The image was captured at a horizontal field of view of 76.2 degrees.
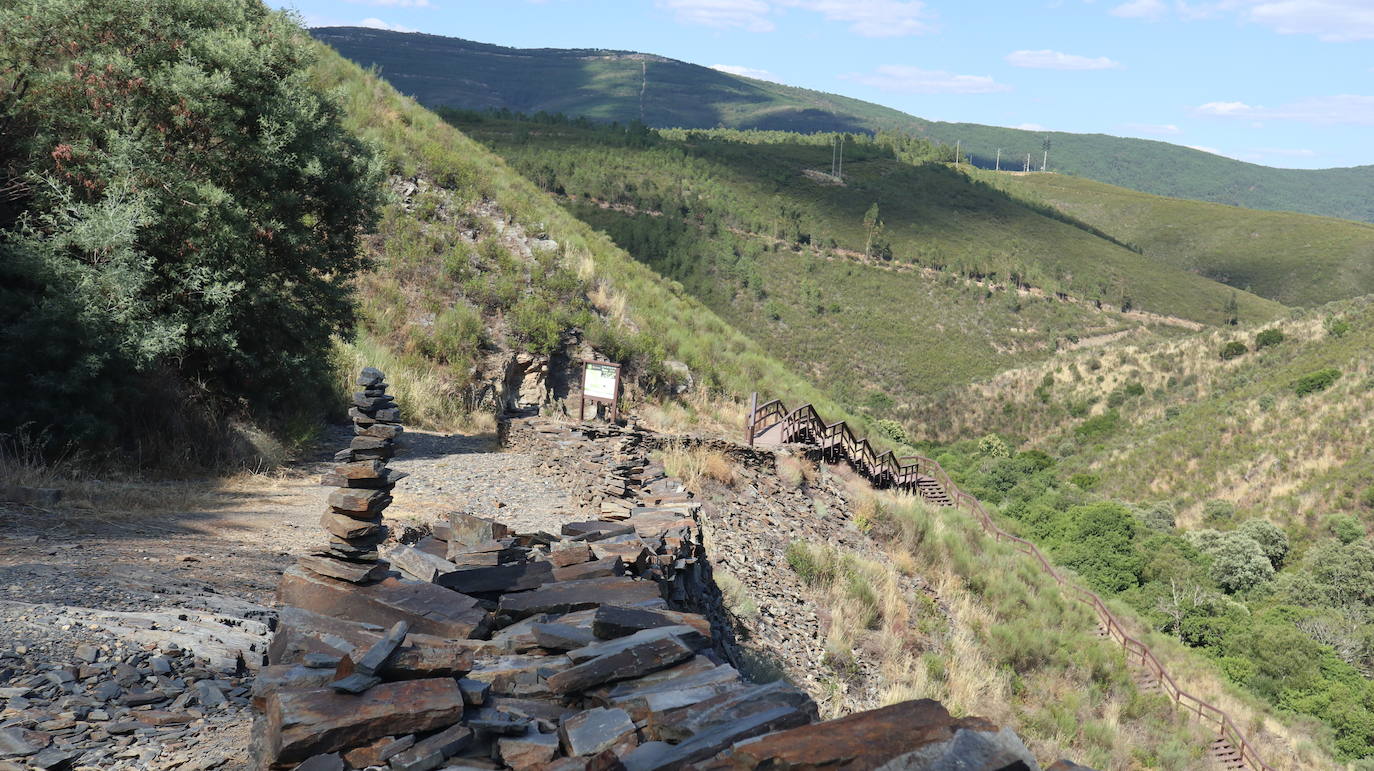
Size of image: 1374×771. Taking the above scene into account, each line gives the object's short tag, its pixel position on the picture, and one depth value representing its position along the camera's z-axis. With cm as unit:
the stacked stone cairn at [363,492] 541
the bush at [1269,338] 5292
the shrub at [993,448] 4806
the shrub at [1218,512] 3675
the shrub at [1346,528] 3288
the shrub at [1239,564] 3016
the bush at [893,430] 4225
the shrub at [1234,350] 5369
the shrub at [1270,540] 3316
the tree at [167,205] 956
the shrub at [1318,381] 4375
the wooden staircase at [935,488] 1573
